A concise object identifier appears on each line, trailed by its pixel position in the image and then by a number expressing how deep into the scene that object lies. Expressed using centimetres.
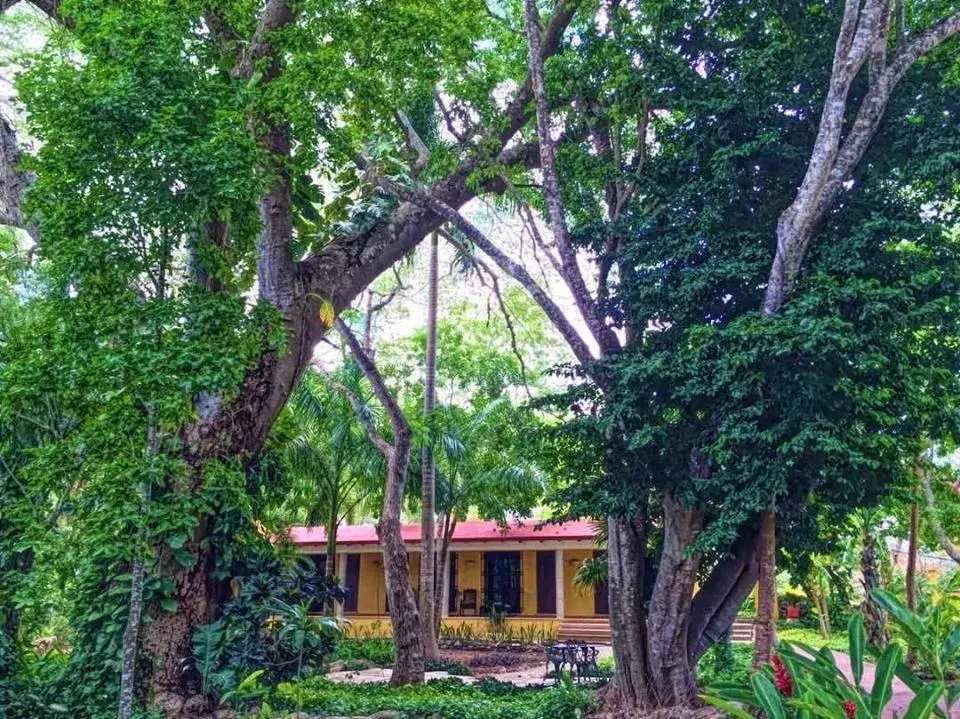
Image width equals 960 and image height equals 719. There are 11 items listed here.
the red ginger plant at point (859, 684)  287
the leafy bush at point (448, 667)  1313
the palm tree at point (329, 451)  1470
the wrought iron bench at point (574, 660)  1150
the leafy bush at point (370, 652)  1530
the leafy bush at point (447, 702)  793
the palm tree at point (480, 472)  1535
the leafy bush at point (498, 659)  1484
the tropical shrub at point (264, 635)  679
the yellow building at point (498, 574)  1944
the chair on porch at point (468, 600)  2123
